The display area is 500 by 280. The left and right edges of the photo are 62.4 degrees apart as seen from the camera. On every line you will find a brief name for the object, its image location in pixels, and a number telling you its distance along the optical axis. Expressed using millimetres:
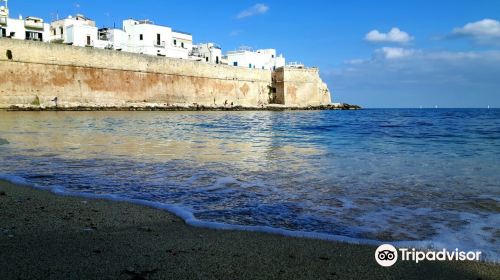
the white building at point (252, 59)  56625
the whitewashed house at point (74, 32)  37750
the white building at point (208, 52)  50300
